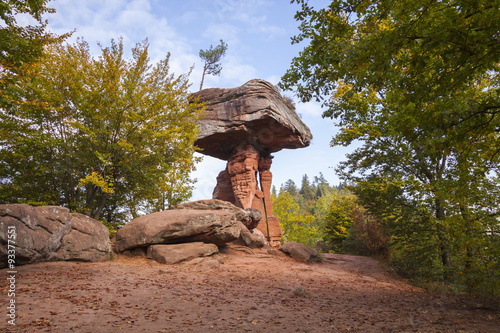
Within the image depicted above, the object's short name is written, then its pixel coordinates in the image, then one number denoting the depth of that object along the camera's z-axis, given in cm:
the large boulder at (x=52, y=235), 695
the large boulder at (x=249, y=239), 1448
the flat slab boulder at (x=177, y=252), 942
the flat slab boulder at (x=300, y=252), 1391
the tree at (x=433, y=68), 371
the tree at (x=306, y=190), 8138
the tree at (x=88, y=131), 1041
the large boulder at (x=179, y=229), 1016
